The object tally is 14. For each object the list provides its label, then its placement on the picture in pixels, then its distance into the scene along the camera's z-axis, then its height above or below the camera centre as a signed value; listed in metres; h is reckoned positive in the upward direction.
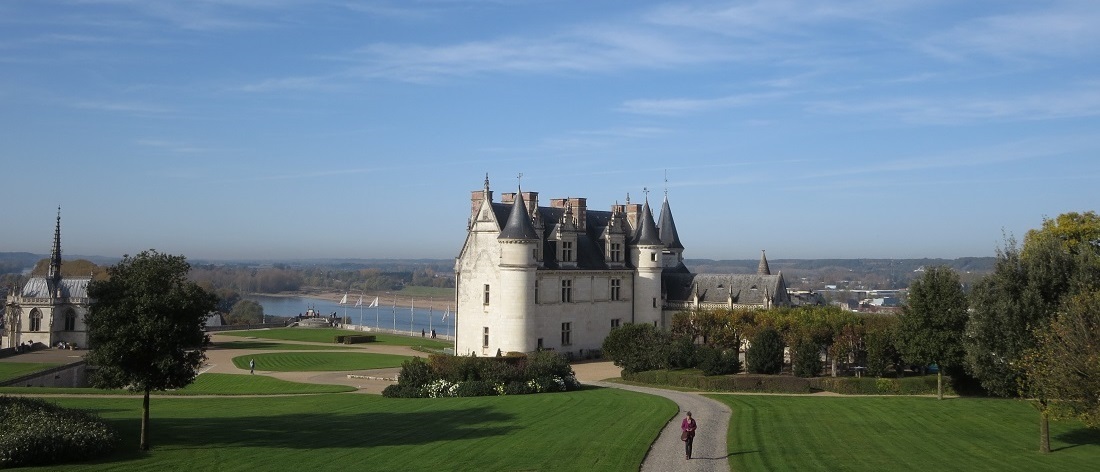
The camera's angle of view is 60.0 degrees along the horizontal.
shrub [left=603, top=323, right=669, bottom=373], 48.44 -3.19
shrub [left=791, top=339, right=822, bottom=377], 44.53 -3.41
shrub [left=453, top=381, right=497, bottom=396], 40.22 -4.43
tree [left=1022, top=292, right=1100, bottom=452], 24.17 -1.99
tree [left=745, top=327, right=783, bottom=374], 45.84 -3.17
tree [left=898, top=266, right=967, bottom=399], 39.53 -1.37
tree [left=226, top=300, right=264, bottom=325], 112.92 -4.00
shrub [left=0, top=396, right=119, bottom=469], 22.36 -3.80
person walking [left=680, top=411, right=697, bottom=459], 24.73 -3.79
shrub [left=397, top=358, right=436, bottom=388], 41.19 -3.97
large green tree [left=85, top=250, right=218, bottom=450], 25.09 -1.16
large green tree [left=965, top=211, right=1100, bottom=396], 31.69 -0.29
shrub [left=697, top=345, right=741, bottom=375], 45.53 -3.59
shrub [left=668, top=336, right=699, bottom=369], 48.47 -3.48
